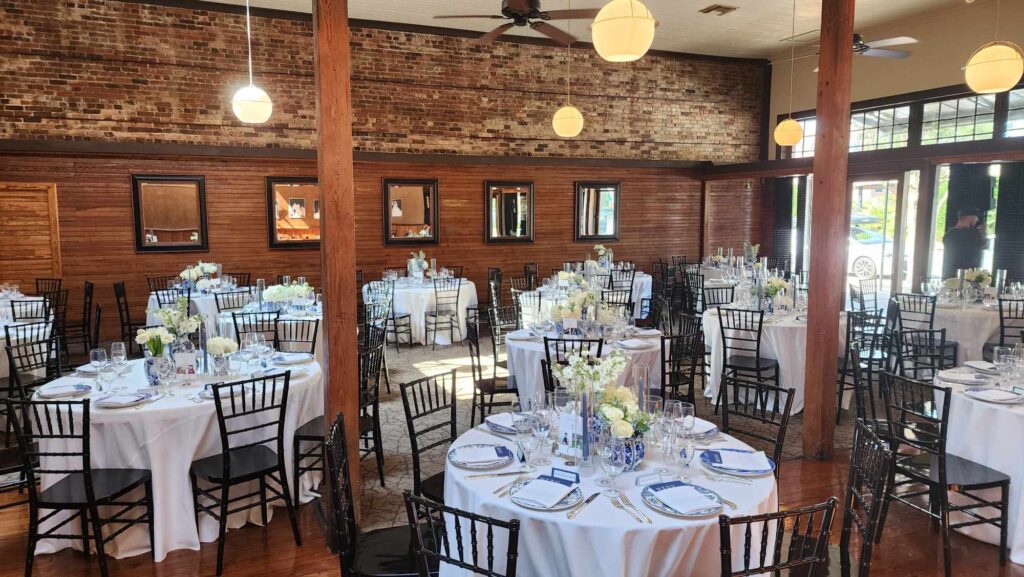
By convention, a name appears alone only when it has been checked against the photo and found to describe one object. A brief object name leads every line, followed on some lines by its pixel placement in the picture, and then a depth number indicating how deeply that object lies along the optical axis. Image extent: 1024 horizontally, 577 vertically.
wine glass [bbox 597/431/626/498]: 2.66
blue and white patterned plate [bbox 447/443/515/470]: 2.85
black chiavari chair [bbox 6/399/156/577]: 3.32
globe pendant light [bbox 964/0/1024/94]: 5.55
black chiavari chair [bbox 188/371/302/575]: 3.62
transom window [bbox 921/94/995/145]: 9.74
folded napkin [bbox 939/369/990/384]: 4.25
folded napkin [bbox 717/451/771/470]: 2.82
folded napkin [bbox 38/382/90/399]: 3.89
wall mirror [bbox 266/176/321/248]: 10.38
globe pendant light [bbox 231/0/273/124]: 7.03
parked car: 11.38
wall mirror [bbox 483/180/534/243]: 11.83
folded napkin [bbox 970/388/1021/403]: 3.78
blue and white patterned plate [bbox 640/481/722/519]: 2.43
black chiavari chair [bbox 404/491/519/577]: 2.04
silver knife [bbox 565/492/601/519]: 2.43
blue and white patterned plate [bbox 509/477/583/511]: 2.47
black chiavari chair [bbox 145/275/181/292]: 9.59
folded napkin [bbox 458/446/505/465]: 2.89
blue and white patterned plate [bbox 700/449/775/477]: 2.77
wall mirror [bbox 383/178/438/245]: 11.08
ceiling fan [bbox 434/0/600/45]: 6.43
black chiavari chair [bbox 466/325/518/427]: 5.32
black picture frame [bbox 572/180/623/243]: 12.49
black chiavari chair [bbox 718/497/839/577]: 2.01
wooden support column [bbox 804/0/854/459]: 4.81
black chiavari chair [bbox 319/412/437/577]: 2.60
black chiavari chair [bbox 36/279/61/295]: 8.88
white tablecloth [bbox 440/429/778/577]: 2.36
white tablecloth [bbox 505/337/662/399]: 5.34
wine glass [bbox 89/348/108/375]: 4.17
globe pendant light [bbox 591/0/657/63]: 3.97
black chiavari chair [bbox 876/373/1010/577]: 3.48
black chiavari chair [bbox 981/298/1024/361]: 6.59
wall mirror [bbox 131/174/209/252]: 9.63
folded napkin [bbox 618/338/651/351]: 5.43
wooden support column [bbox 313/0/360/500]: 3.56
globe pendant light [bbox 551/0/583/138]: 9.28
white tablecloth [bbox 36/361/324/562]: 3.64
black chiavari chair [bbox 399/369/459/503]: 3.33
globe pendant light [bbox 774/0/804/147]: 9.90
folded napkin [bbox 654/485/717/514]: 2.46
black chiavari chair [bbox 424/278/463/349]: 9.29
